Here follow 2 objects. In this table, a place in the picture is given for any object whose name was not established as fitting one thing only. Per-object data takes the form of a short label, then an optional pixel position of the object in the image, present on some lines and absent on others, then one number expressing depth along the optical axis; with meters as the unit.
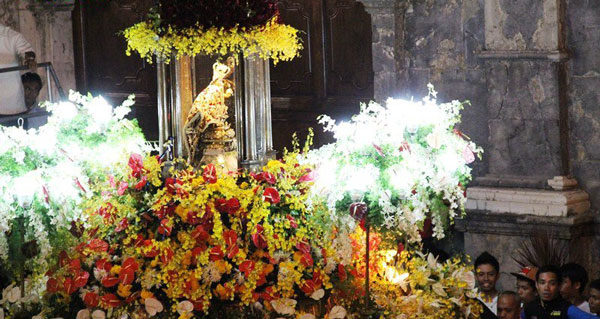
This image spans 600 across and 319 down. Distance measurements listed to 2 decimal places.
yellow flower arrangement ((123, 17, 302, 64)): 10.09
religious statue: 10.38
